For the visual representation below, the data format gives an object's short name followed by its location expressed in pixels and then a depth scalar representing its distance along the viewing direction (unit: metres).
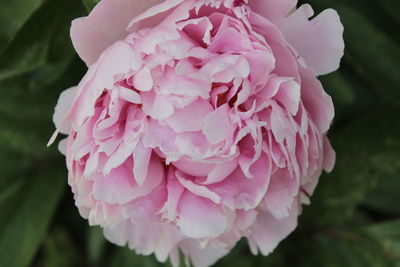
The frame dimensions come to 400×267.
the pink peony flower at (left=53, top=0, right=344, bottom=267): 0.59
